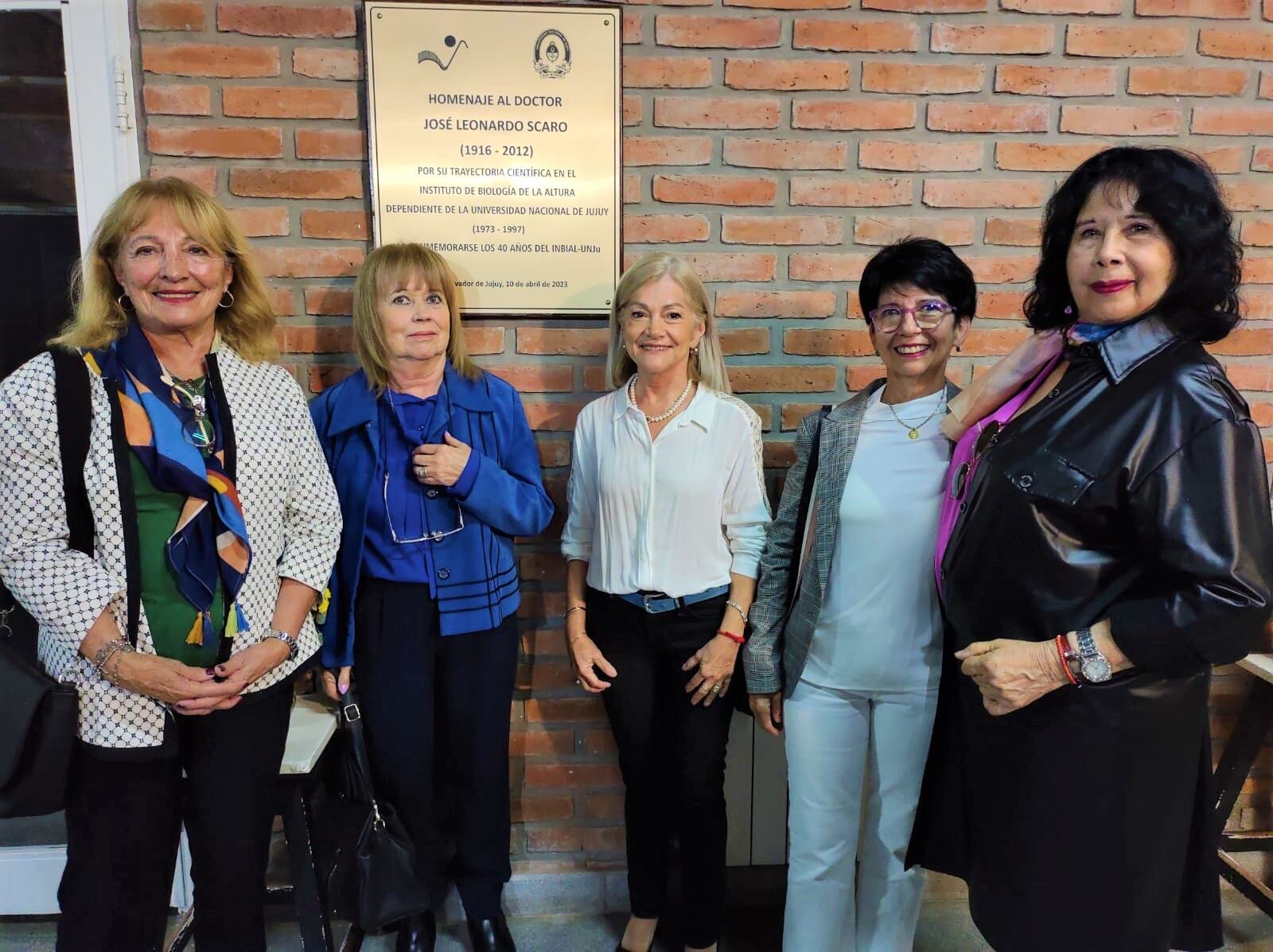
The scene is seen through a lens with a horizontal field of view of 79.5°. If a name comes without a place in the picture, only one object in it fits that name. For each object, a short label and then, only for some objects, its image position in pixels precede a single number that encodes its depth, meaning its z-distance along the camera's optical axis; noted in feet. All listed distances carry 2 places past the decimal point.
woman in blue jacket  5.41
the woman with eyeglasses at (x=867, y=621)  4.87
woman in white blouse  5.42
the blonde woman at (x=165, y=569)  4.18
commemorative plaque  5.89
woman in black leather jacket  3.51
